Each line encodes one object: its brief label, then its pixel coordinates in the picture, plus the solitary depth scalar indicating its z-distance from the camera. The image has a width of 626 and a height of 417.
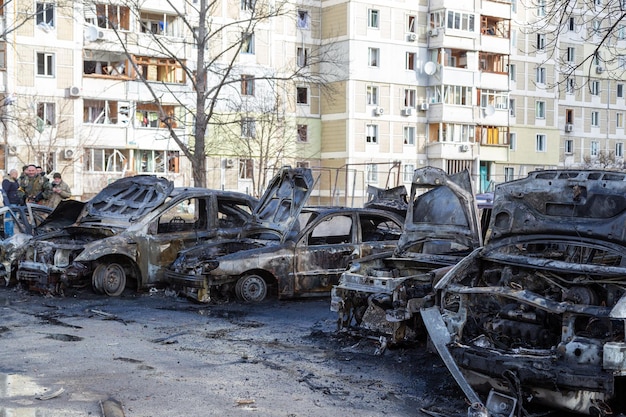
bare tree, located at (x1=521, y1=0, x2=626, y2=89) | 61.62
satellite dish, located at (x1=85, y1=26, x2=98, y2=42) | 42.69
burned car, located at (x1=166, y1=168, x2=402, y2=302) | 12.88
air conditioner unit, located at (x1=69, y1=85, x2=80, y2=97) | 42.66
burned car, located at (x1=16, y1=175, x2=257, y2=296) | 13.43
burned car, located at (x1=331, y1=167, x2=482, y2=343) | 9.15
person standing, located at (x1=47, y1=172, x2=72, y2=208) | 17.59
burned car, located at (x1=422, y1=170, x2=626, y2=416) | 6.63
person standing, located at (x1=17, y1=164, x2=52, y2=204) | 17.53
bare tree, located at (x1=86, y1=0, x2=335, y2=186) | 46.16
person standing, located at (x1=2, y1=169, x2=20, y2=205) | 17.47
